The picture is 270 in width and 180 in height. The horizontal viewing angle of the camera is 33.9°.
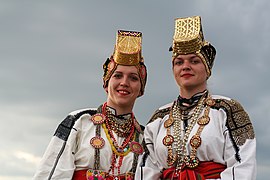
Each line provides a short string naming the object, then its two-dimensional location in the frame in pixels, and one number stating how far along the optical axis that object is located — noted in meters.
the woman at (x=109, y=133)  4.57
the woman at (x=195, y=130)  3.91
